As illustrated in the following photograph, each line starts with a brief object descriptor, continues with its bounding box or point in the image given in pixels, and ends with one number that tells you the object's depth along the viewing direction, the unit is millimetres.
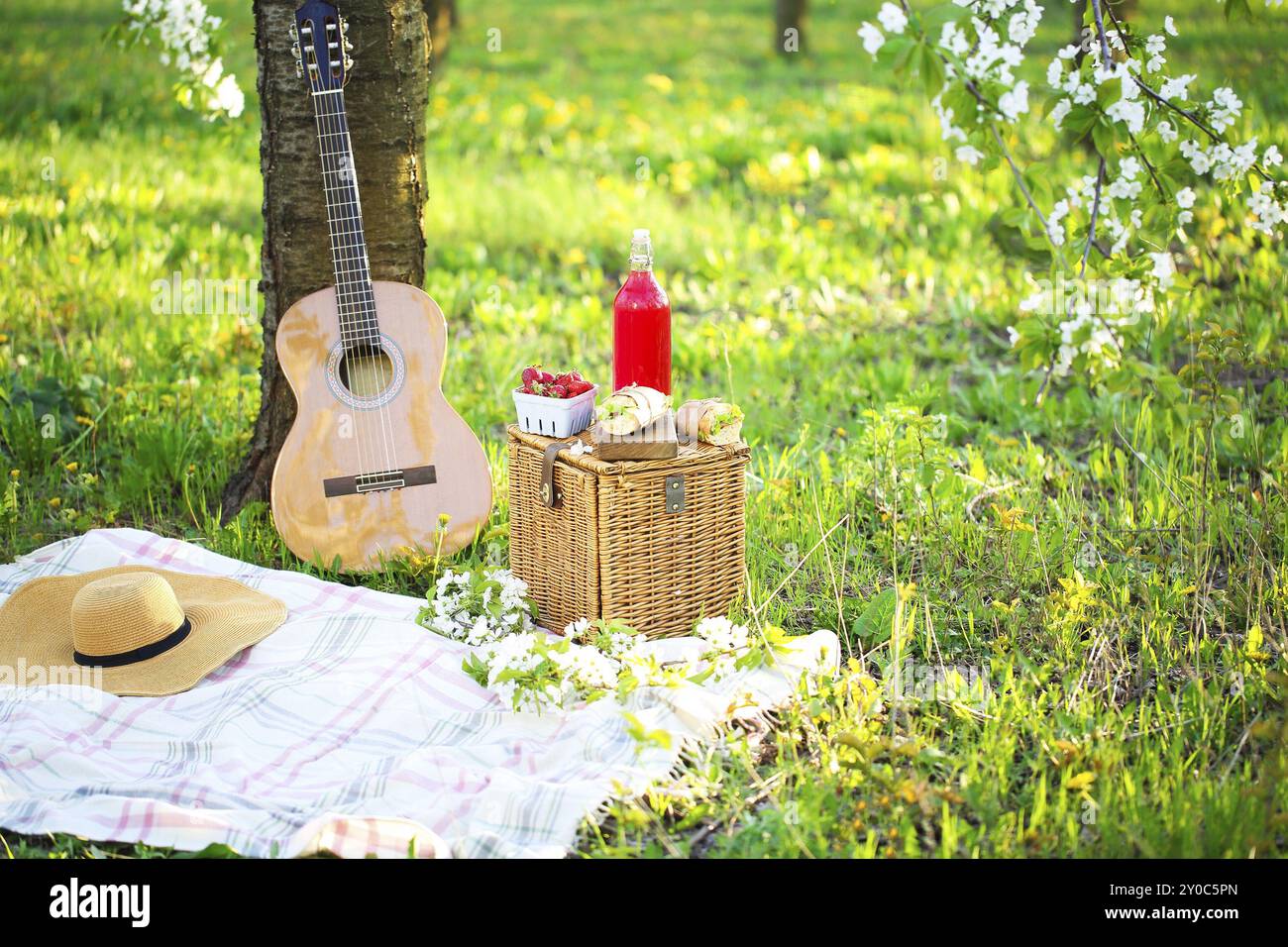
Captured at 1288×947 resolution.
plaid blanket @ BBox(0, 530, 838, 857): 2578
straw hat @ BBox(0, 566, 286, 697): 3188
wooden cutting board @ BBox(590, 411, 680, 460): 3188
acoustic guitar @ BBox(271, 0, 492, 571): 3805
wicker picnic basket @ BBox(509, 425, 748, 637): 3244
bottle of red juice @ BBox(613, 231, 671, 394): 3318
